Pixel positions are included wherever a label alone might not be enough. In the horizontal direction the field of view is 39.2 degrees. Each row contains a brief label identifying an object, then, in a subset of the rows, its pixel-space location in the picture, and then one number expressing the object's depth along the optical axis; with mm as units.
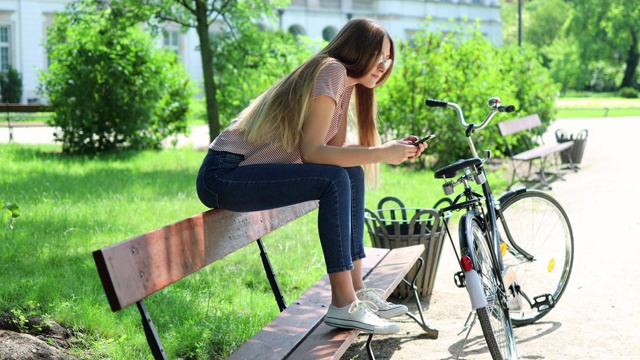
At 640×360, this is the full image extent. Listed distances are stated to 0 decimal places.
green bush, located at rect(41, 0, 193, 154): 13789
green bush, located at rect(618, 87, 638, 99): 44688
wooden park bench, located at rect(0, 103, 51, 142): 15781
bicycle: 3961
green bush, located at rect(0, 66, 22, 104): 34462
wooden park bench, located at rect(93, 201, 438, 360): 2766
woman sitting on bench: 3545
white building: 37094
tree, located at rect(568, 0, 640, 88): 48219
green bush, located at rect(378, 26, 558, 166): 12094
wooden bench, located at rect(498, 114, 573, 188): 10800
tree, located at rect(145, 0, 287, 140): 13242
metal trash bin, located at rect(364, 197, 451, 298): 5355
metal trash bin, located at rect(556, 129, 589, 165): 12789
